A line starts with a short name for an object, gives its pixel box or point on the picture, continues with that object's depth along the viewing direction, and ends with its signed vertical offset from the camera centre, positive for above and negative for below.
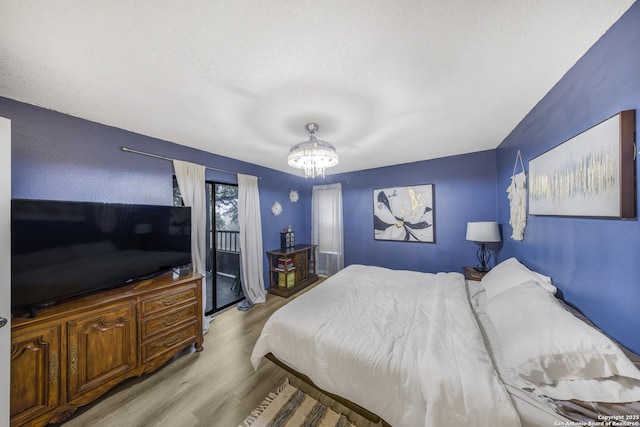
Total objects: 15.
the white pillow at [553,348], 0.88 -0.66
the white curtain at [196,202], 2.56 +0.19
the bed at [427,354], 0.92 -0.86
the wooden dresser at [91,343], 1.30 -0.98
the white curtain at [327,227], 4.30 -0.28
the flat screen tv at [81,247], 1.40 -0.24
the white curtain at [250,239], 3.26 -0.39
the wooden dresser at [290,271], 3.63 -1.05
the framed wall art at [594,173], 0.97 +0.22
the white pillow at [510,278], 1.60 -0.57
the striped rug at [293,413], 1.42 -1.47
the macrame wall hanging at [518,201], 2.05 +0.11
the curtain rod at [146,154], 2.16 +0.73
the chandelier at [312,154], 1.87 +0.57
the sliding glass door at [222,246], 3.05 -0.53
